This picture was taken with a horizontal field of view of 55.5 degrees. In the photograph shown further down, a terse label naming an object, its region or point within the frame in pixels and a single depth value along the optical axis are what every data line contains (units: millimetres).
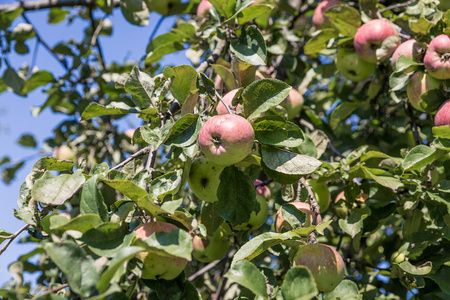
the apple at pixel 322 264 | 1085
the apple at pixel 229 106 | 1214
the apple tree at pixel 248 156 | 938
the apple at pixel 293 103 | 1827
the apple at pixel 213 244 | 1575
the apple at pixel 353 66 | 1791
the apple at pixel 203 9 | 1996
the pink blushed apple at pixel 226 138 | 1021
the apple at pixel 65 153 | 2435
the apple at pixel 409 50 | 1507
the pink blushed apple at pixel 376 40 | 1619
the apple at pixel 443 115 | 1362
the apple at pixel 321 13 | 2025
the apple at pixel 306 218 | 1181
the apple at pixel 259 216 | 1505
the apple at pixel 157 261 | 931
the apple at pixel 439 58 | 1371
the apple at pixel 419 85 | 1476
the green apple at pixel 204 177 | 1294
